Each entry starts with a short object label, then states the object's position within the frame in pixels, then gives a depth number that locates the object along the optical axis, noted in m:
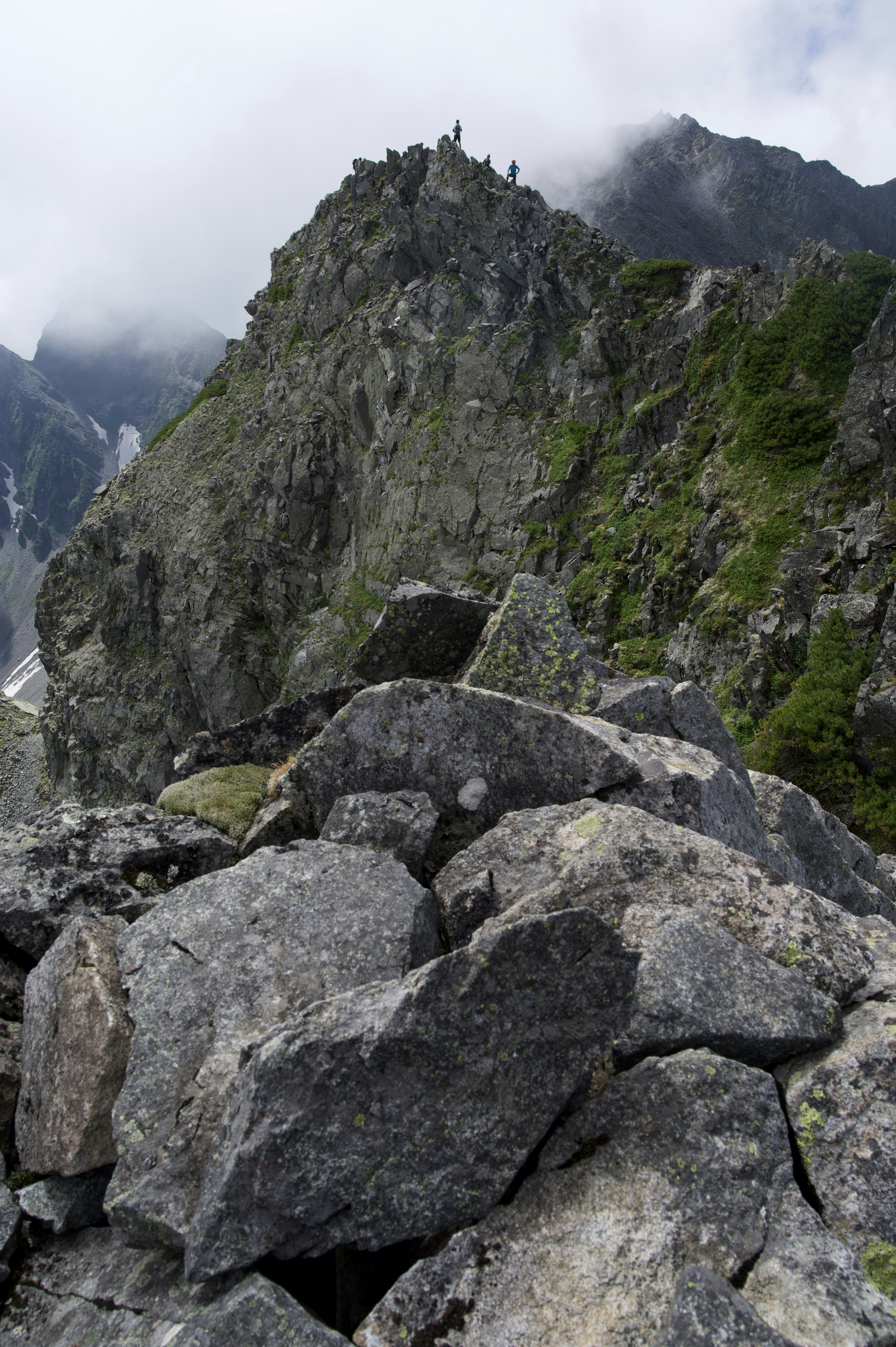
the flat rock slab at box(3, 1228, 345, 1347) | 4.03
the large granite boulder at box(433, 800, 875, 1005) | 6.18
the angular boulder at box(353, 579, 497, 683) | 11.45
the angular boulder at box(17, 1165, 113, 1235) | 5.29
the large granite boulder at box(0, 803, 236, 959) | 7.66
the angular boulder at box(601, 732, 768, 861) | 8.10
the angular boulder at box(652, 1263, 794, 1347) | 3.42
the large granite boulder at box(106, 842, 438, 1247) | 4.96
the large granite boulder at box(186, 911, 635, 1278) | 4.39
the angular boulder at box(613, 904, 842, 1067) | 5.11
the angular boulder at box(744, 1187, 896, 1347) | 3.64
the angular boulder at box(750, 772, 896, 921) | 11.01
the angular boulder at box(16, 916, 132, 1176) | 5.41
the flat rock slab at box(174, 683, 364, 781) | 11.59
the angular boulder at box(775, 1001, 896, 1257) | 4.29
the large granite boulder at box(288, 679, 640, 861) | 8.35
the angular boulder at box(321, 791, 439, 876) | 7.77
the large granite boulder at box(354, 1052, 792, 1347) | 3.95
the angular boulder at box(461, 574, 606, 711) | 9.98
